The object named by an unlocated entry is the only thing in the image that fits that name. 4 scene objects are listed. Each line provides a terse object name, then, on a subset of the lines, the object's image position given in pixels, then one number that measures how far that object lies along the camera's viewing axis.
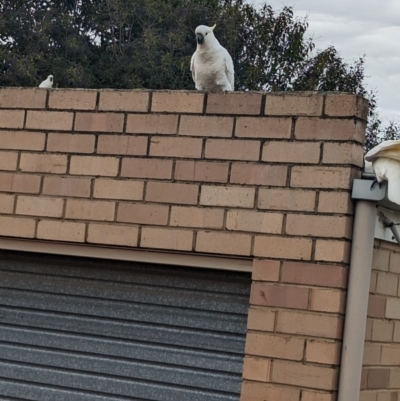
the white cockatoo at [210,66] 5.38
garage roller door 4.22
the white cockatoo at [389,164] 3.87
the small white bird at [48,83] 6.04
